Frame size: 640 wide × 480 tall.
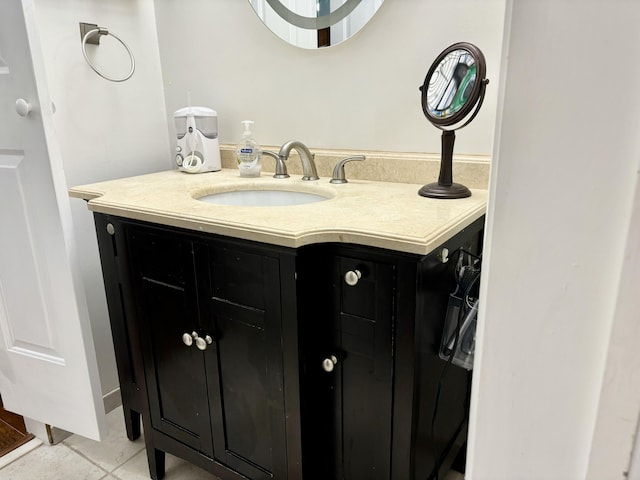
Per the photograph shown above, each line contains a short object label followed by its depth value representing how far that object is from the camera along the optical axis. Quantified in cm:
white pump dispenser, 143
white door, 110
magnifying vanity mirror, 99
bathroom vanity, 88
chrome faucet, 128
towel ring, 142
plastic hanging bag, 95
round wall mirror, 130
